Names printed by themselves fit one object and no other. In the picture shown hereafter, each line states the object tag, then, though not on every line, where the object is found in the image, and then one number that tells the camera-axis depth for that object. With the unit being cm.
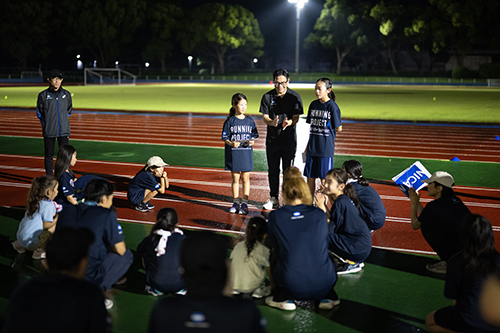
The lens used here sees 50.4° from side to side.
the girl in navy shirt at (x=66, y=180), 654
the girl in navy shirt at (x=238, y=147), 762
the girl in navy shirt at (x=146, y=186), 782
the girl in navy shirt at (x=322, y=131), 746
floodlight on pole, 5459
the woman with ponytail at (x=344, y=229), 509
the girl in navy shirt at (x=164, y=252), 451
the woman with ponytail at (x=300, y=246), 418
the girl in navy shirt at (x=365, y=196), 595
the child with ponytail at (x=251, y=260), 464
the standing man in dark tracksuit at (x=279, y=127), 786
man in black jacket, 930
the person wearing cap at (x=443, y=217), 500
